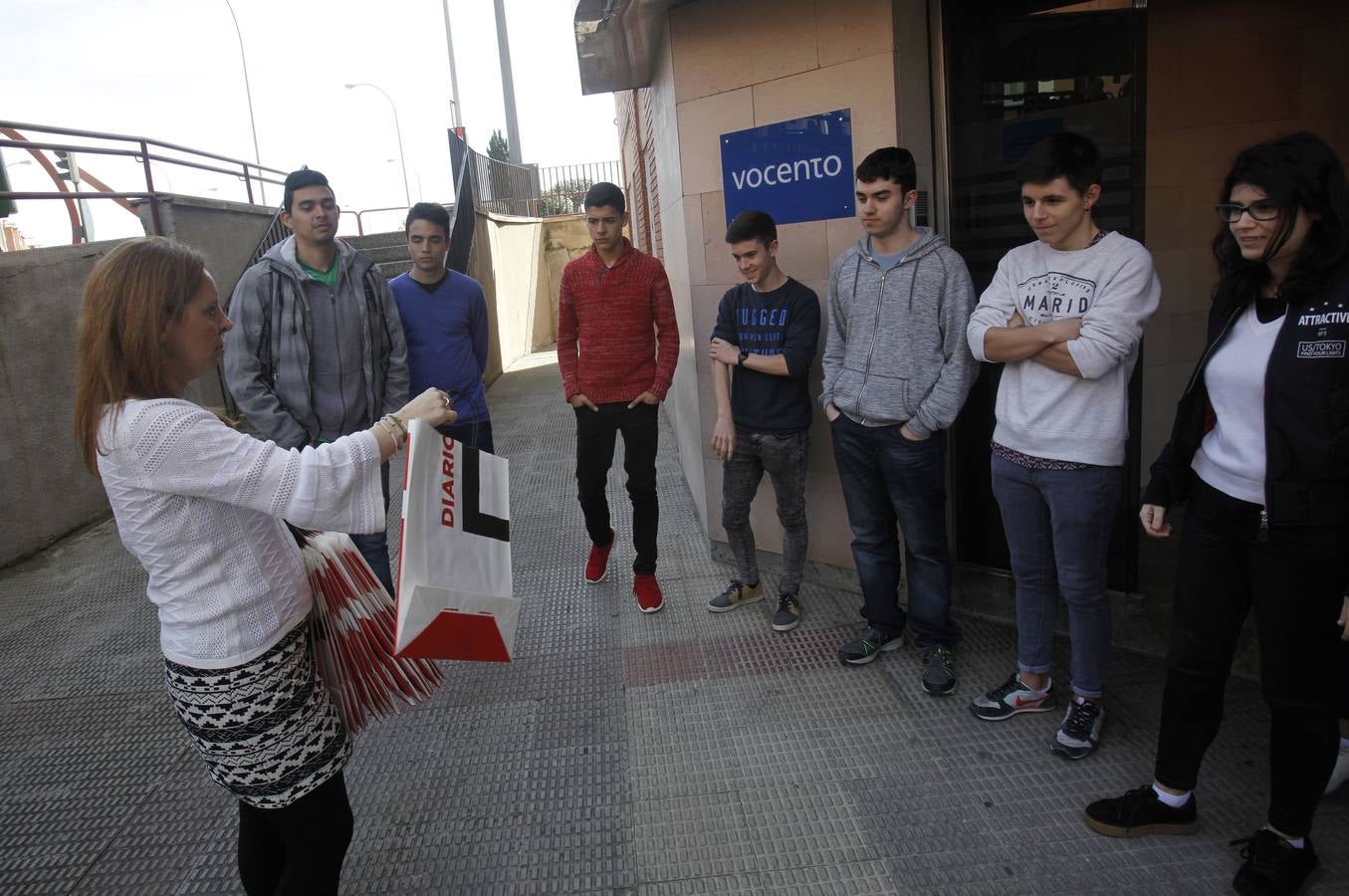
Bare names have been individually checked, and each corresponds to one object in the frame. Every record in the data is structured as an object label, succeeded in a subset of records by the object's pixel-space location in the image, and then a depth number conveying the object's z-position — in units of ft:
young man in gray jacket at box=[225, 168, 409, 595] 10.78
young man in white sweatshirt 8.74
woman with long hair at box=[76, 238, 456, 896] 5.53
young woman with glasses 6.82
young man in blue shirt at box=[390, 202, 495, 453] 12.78
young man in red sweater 13.65
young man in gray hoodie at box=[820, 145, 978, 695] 10.43
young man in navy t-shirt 12.07
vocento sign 12.59
